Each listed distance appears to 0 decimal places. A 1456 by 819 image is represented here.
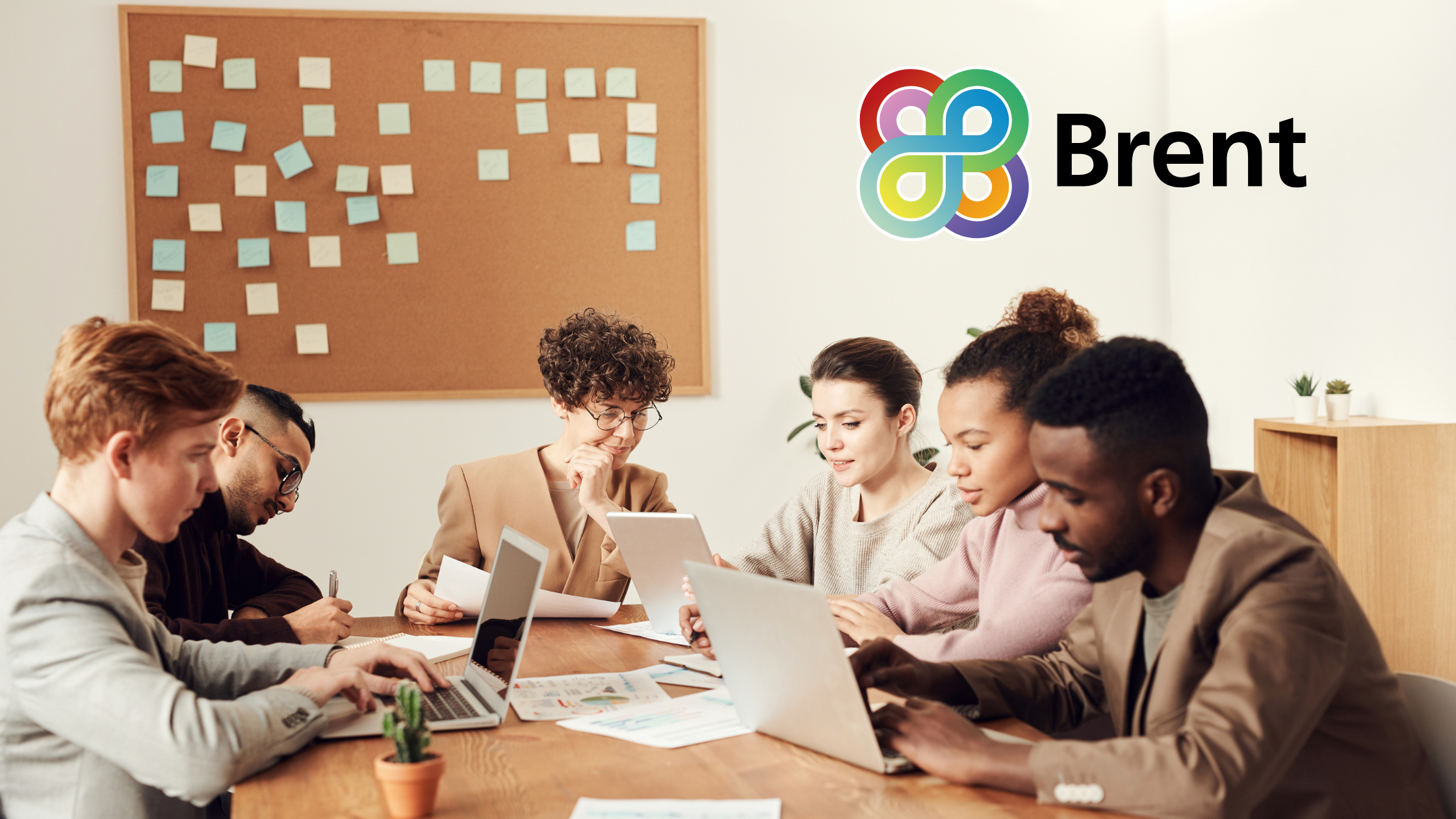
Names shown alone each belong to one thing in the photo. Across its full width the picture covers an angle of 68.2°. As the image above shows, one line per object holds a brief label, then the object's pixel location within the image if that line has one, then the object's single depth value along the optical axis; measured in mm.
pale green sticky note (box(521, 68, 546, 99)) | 3604
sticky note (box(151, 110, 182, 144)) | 3430
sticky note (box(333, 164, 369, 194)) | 3521
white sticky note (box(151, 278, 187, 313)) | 3451
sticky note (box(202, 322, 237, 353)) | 3482
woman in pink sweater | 1517
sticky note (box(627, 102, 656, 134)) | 3662
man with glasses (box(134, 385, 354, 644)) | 1807
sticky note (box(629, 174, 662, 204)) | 3680
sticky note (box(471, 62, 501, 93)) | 3584
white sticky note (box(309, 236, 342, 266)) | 3531
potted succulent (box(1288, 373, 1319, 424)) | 3023
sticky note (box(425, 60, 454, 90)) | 3562
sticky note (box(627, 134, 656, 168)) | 3664
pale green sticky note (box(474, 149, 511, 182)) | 3602
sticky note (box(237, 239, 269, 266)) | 3492
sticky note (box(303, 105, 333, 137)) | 3514
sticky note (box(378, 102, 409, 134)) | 3545
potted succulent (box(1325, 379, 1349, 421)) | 2990
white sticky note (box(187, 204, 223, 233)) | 3463
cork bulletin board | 3457
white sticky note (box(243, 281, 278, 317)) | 3504
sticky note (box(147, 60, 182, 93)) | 3418
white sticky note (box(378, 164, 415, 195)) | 3553
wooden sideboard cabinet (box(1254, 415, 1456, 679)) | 2754
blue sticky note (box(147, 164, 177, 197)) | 3430
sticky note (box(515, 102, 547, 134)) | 3611
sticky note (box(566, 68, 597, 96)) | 3619
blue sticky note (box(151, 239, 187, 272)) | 3447
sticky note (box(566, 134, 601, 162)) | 3637
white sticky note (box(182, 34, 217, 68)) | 3436
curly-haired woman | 2320
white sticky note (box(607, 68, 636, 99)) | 3643
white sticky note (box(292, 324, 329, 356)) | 3531
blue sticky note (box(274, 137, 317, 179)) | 3496
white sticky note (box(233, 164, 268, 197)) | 3482
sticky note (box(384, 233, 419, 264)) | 3568
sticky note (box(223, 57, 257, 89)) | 3459
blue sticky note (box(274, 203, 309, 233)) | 3504
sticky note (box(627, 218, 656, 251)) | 3688
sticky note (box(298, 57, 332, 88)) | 3500
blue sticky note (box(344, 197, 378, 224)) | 3539
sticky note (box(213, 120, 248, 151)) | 3467
